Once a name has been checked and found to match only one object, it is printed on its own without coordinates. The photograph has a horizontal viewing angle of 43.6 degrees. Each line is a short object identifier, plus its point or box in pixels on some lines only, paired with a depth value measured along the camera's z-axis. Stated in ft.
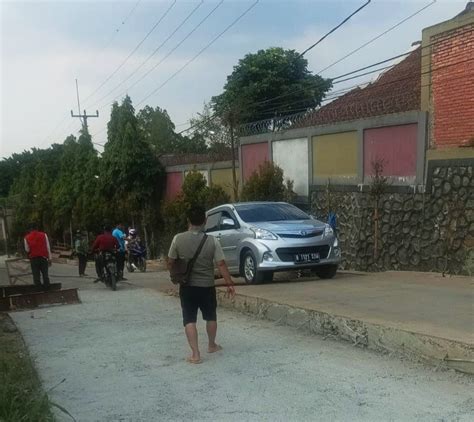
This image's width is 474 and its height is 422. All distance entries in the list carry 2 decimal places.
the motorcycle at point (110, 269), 45.32
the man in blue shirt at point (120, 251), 49.40
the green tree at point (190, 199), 68.23
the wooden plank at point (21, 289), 39.14
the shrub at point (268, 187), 55.93
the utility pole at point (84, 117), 149.26
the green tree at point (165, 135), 146.00
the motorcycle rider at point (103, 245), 46.29
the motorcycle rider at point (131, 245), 68.13
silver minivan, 35.14
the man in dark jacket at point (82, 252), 65.21
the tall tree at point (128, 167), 91.25
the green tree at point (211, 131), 124.16
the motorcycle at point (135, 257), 68.39
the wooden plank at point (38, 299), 36.42
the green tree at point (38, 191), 148.77
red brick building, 38.34
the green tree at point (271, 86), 98.17
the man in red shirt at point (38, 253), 42.09
